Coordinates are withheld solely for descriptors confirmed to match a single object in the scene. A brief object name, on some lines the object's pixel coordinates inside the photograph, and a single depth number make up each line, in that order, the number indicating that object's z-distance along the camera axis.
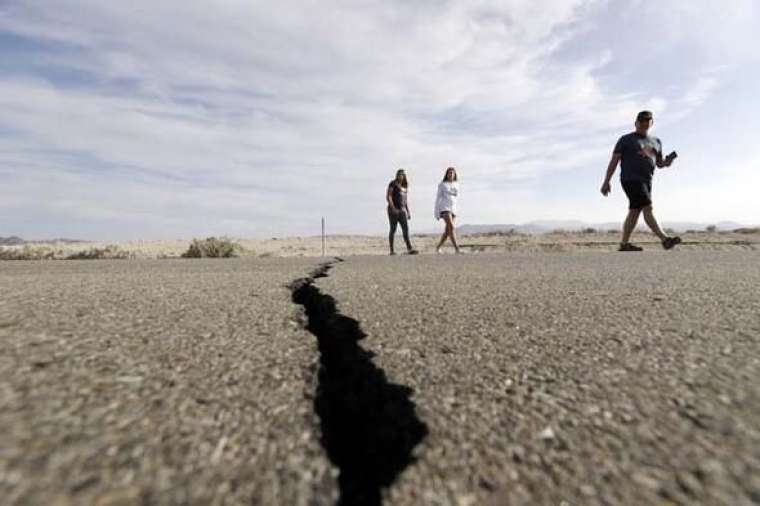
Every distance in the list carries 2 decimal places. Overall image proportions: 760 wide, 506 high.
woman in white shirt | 8.35
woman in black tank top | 8.87
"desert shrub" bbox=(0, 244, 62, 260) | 8.83
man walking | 6.25
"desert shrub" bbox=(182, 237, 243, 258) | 9.64
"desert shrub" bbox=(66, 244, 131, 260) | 9.35
